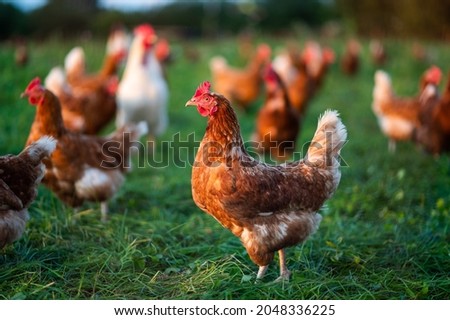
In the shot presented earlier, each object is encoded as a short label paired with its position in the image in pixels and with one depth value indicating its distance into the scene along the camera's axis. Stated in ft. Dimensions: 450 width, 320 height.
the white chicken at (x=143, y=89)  20.58
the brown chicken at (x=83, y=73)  22.62
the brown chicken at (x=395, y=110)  21.86
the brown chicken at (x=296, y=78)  25.27
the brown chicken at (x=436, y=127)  19.58
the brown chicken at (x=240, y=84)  31.07
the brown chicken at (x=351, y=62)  37.65
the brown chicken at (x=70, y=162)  13.15
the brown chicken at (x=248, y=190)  9.82
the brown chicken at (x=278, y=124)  19.90
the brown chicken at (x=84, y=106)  19.02
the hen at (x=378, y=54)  39.27
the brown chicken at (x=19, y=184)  10.42
